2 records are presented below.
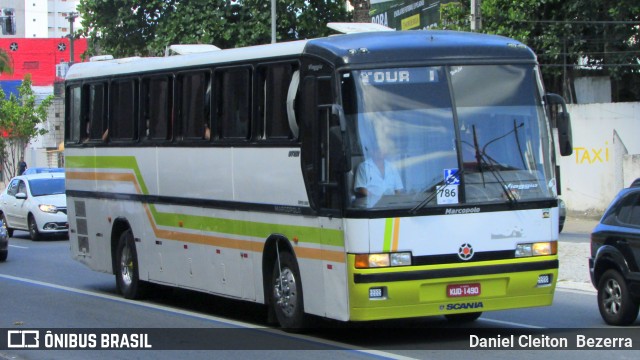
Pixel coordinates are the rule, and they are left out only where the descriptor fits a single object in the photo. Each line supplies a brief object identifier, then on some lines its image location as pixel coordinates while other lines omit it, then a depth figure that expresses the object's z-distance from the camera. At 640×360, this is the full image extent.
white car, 29.75
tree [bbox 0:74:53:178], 64.44
